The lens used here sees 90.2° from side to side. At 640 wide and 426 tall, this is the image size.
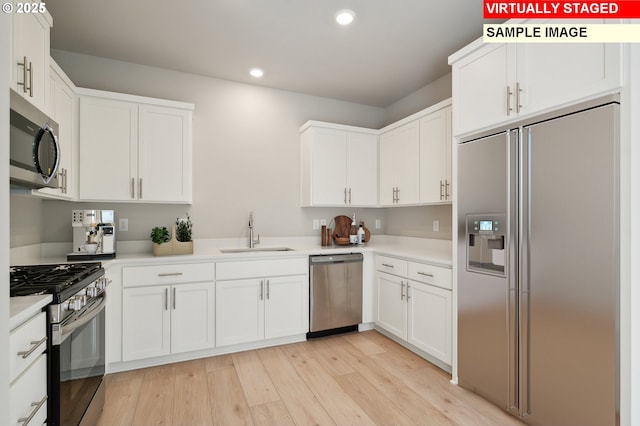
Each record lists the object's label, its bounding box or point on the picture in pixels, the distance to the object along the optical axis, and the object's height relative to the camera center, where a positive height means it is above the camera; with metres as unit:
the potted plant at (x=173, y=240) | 2.87 -0.25
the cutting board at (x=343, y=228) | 3.96 -0.18
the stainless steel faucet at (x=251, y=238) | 3.48 -0.27
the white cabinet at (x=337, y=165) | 3.62 +0.57
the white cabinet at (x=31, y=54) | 1.65 +0.89
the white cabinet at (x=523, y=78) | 1.60 +0.80
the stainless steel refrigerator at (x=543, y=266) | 1.57 -0.30
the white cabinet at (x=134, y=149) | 2.73 +0.58
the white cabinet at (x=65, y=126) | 2.28 +0.70
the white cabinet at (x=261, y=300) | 2.88 -0.82
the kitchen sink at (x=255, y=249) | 3.33 -0.39
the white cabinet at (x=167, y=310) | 2.58 -0.82
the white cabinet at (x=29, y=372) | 1.11 -0.60
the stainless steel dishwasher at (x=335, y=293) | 3.23 -0.83
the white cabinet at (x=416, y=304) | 2.57 -0.82
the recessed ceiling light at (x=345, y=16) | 2.35 +1.48
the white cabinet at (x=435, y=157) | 2.90 +0.54
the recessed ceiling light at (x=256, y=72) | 3.27 +1.47
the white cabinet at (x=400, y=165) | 3.31 +0.54
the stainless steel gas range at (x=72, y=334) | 1.37 -0.60
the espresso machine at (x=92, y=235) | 2.56 -0.18
